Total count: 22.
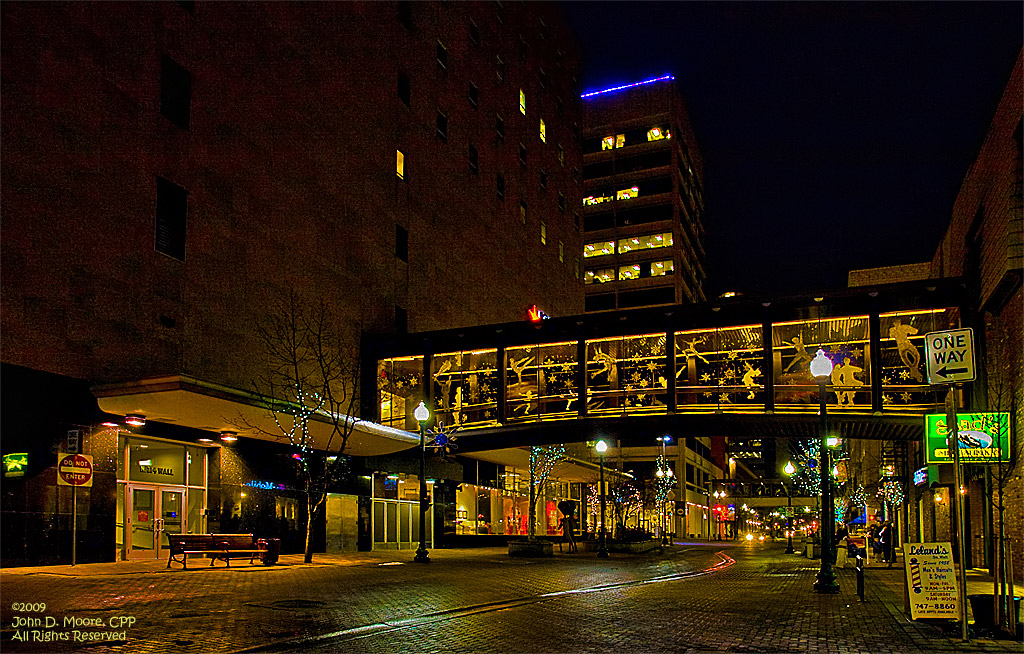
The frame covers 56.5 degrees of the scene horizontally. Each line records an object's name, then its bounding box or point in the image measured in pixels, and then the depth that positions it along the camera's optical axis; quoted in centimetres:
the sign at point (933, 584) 1393
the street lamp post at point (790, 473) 3744
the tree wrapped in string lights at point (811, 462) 4972
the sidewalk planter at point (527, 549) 3541
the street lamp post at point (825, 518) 2089
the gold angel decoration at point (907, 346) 3347
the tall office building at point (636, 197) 10981
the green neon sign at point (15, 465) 2183
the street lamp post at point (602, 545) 3691
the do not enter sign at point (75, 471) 2230
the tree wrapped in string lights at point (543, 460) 4581
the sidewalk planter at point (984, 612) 1341
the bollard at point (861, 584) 1888
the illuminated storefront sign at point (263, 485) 3114
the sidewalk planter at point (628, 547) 4166
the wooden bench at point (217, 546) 2269
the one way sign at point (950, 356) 1280
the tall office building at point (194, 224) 2300
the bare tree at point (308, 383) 2870
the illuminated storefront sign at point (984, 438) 1380
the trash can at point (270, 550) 2589
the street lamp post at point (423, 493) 2945
